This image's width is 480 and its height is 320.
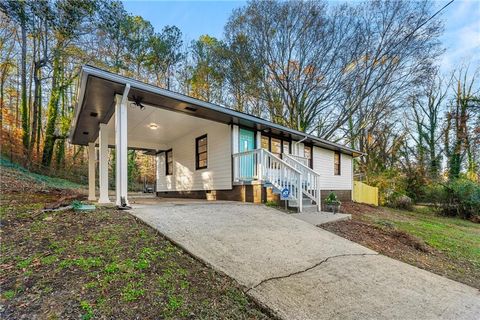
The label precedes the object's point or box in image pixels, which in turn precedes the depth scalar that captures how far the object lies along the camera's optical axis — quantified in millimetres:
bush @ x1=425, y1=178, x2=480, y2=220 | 10930
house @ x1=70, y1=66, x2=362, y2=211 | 5270
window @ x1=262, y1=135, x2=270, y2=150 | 9117
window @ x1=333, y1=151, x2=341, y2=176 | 13211
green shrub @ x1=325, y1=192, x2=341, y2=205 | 6994
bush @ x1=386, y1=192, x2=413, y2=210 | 13320
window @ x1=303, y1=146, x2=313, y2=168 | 11159
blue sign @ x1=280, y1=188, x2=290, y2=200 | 6625
